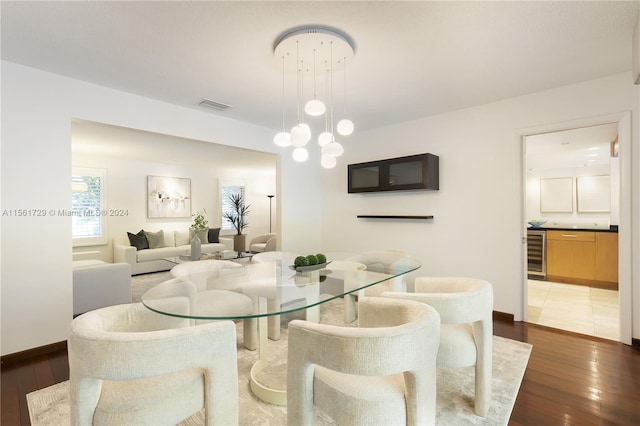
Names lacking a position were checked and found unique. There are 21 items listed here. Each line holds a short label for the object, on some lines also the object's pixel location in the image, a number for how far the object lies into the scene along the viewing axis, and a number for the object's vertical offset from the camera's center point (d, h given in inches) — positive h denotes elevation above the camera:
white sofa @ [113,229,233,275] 222.7 -30.1
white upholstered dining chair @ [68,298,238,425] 43.2 -25.1
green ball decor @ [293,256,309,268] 100.4 -16.6
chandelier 79.4 +47.3
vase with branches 187.6 -17.3
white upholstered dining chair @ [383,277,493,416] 63.9 -28.6
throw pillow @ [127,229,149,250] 235.6 -21.3
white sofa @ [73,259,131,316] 127.4 -32.3
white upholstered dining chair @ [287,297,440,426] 43.7 -26.0
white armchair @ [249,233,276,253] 272.4 -29.5
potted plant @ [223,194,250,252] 316.8 -0.3
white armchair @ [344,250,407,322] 103.9 -19.0
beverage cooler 199.2 -29.2
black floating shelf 154.7 -2.4
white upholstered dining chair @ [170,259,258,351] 66.8 -20.7
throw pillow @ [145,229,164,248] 243.4 -20.3
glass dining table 65.2 -20.1
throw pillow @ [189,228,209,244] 266.3 -19.3
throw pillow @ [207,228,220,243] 281.0 -20.5
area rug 68.3 -47.8
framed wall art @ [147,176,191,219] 264.1 +16.3
